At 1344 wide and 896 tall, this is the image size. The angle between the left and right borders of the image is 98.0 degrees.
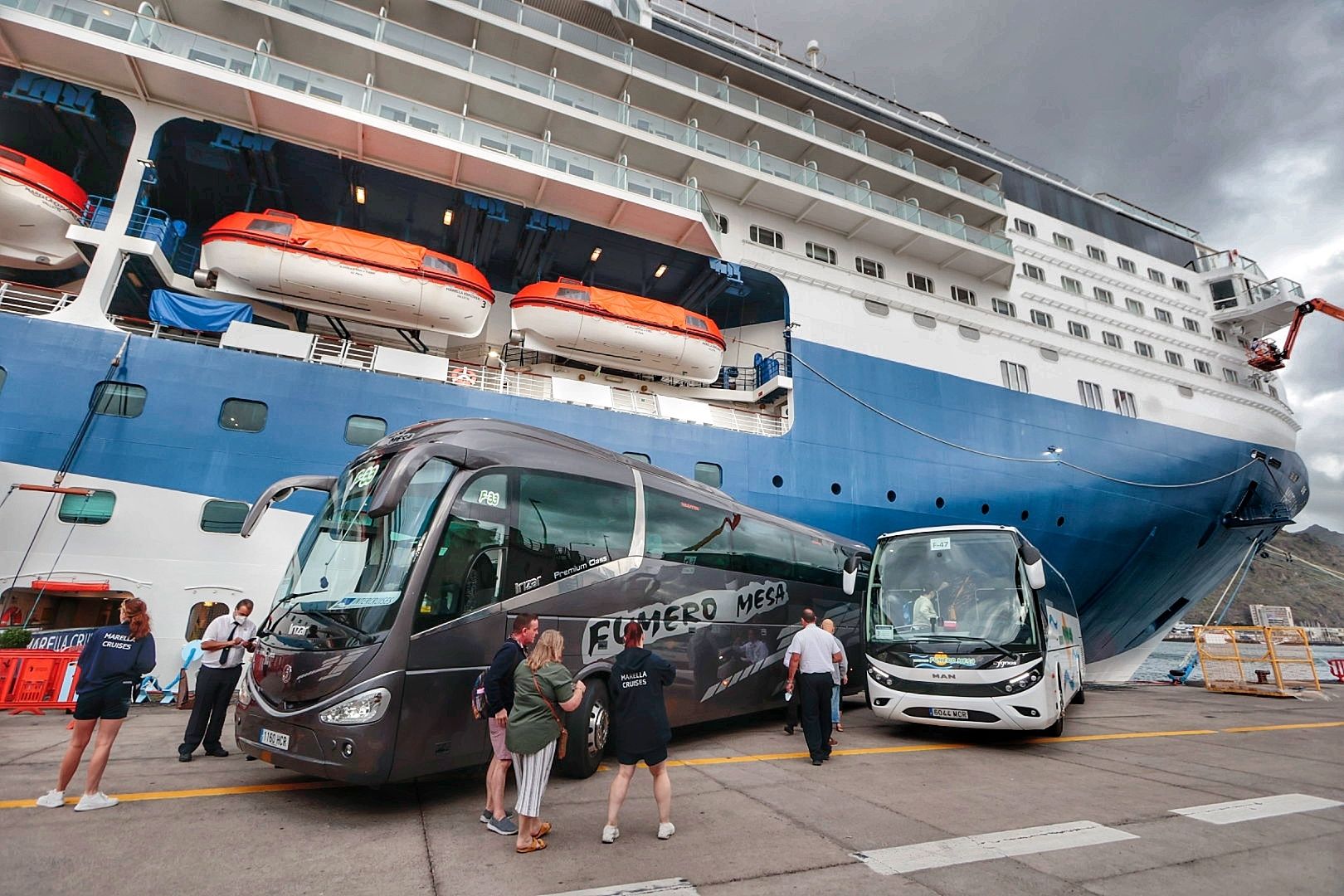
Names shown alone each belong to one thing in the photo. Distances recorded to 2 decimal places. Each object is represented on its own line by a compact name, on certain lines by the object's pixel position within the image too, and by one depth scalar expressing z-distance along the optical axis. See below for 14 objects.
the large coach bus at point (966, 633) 6.64
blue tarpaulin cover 9.74
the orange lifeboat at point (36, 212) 9.11
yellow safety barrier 11.71
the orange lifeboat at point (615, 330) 12.27
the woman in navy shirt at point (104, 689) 3.98
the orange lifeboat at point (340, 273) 10.34
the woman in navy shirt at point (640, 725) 3.74
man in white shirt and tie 5.61
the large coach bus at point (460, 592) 4.18
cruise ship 8.87
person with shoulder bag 3.59
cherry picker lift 22.25
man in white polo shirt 5.98
